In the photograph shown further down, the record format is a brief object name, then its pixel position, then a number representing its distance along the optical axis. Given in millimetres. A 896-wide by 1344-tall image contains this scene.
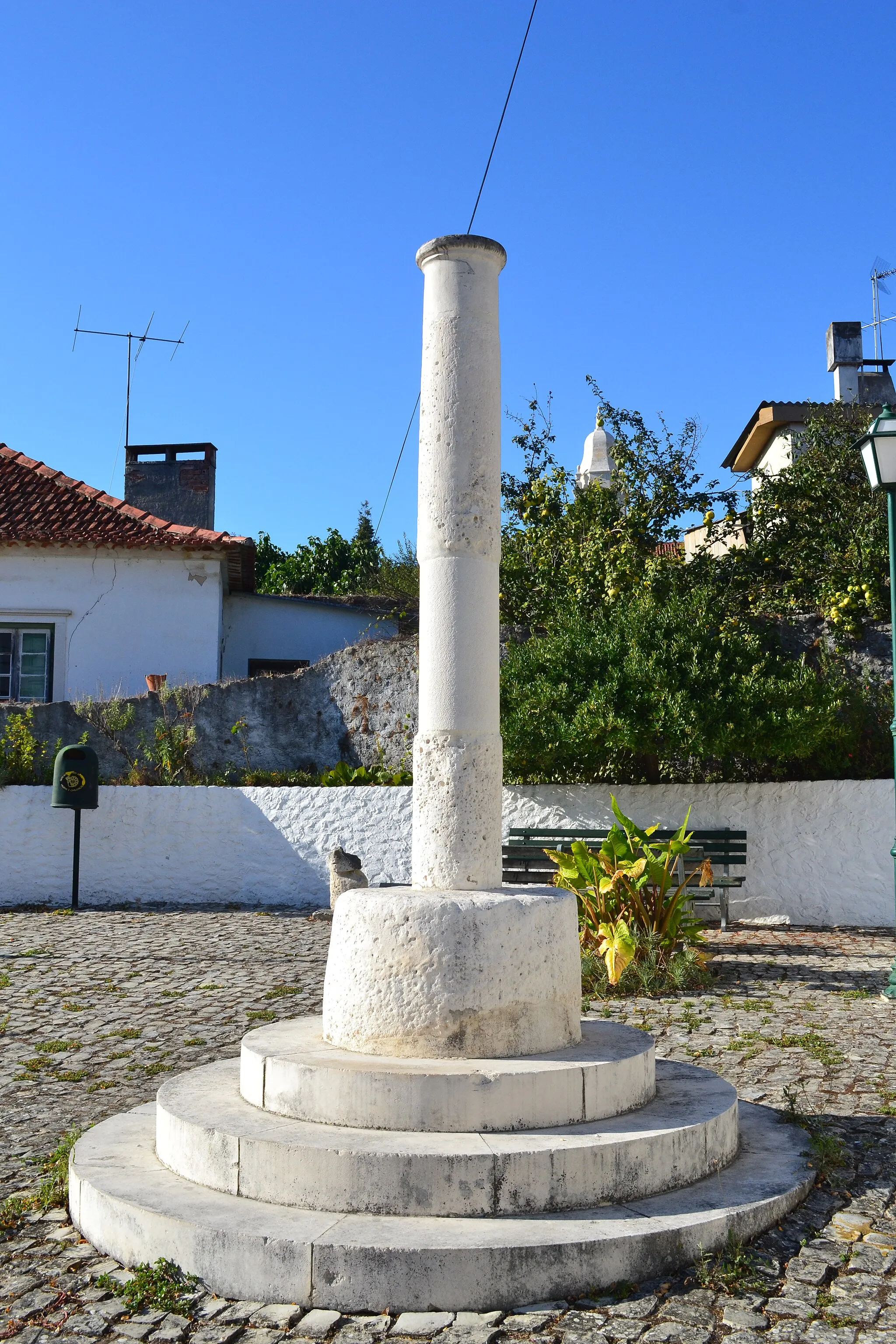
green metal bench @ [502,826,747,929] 10664
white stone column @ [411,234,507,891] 4465
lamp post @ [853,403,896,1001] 7754
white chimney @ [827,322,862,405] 19625
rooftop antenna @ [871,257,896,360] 19906
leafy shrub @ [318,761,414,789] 12789
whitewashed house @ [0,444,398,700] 15898
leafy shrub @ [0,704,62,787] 12766
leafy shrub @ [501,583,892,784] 10242
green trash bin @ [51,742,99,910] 11953
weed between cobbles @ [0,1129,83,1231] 3771
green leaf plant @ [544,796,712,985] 7887
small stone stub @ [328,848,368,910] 10266
